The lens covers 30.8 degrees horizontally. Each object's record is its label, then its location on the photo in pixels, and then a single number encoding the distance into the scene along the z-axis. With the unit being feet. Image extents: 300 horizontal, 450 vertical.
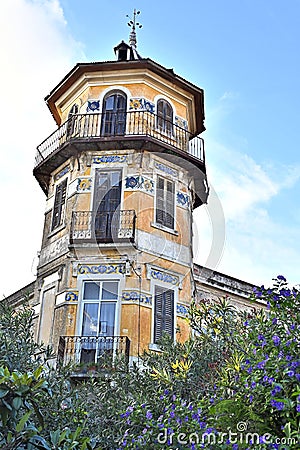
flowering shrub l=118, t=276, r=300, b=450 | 15.44
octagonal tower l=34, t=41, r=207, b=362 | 49.90
